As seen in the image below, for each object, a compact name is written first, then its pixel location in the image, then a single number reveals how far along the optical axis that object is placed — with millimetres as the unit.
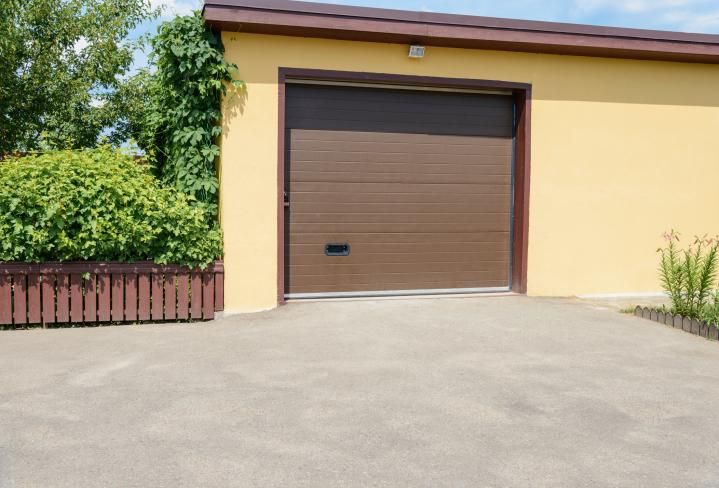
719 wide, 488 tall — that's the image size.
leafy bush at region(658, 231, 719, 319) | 7129
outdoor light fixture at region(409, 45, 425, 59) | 8047
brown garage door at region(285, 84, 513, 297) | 8172
